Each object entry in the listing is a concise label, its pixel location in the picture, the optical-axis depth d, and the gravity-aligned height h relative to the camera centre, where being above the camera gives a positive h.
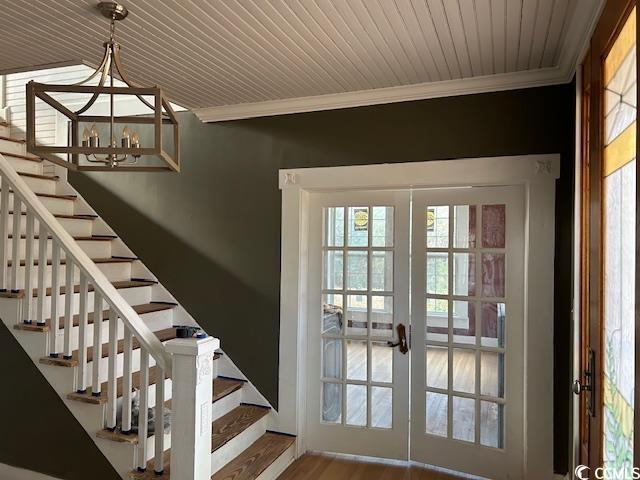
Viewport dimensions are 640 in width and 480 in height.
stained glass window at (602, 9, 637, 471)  1.35 +0.03
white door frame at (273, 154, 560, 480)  2.75 -0.04
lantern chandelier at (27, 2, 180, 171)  1.53 +0.46
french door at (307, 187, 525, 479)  2.94 -0.54
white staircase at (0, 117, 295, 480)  2.40 -0.70
